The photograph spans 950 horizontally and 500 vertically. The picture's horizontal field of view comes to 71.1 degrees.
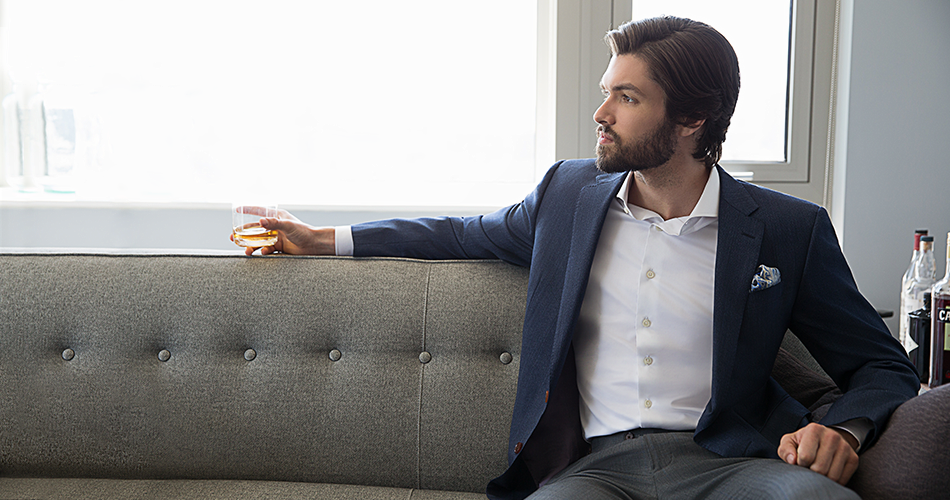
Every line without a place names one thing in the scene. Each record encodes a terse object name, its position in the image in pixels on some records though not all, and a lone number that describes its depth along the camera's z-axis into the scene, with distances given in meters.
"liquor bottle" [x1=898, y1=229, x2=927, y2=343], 1.74
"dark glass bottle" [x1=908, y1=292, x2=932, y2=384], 1.56
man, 1.13
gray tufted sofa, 1.33
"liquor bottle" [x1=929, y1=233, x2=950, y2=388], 1.35
